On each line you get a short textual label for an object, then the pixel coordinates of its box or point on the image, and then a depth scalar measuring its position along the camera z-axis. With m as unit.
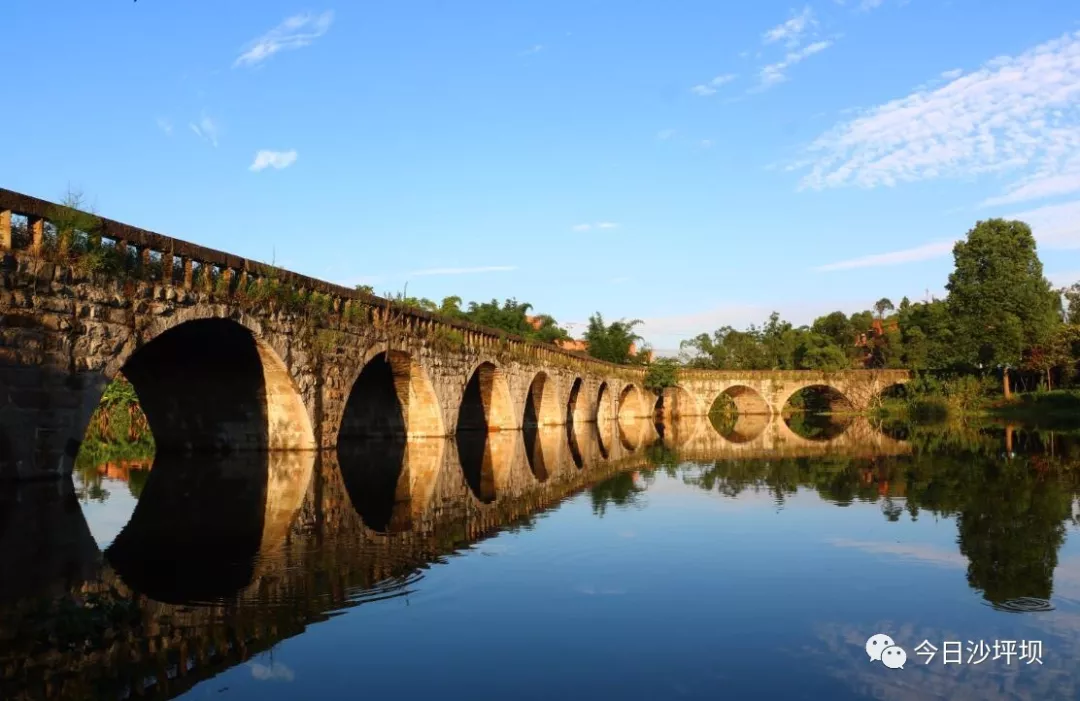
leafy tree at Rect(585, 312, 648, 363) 78.44
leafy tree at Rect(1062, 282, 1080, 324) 82.55
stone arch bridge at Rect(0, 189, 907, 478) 12.38
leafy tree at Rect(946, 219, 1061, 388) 58.22
